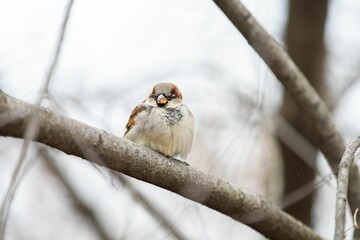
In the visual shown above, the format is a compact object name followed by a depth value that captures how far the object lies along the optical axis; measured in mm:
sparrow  6574
